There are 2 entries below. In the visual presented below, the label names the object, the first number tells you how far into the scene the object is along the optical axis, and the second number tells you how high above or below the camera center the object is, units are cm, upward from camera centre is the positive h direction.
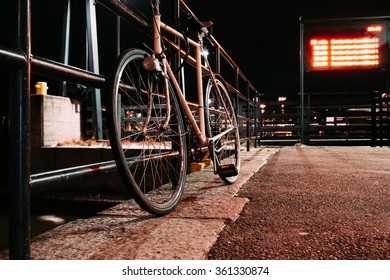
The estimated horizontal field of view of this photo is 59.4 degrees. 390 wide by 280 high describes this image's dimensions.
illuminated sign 1012 +259
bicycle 139 +10
